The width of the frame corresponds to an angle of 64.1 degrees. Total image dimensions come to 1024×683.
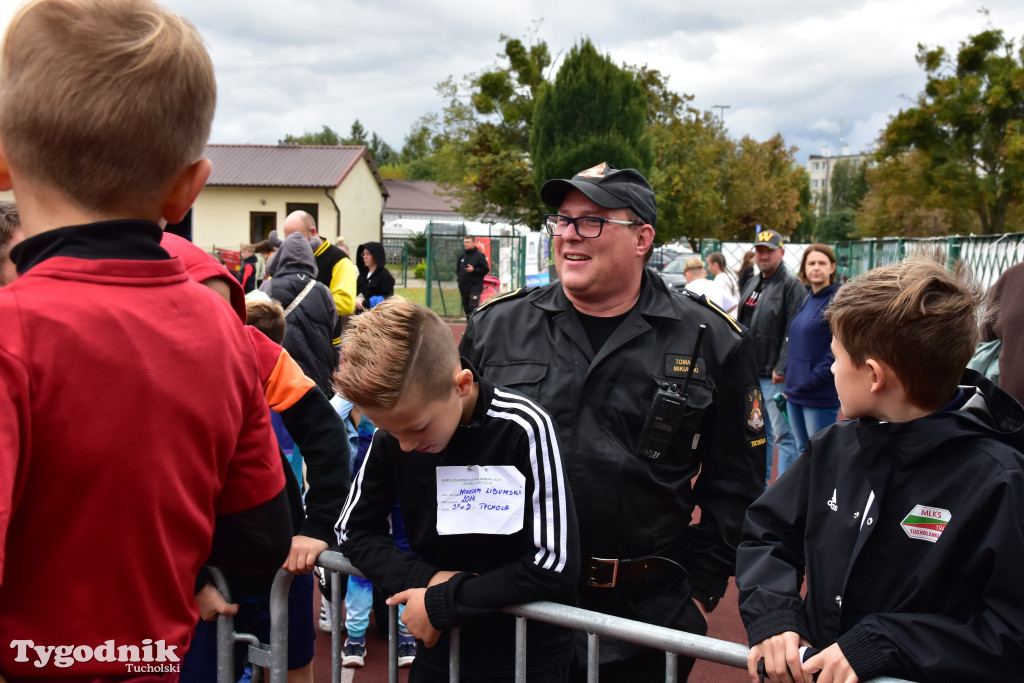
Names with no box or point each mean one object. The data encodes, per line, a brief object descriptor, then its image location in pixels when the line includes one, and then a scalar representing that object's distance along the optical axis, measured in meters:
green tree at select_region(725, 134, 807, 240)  42.53
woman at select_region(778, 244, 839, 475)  6.13
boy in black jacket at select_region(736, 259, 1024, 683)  1.64
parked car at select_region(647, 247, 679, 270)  29.01
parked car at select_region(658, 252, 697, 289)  24.04
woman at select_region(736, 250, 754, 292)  10.56
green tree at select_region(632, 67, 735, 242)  32.68
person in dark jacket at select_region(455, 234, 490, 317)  16.81
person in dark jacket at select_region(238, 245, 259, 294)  10.77
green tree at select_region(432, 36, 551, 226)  29.67
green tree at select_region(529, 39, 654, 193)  23.55
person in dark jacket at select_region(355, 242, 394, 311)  10.24
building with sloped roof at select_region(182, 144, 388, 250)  40.34
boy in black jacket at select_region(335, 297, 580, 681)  1.91
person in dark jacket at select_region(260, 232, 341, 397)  5.64
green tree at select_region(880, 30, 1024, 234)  28.89
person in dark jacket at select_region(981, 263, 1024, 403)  3.71
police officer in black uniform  2.40
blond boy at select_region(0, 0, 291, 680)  0.97
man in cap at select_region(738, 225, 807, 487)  7.18
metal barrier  1.86
